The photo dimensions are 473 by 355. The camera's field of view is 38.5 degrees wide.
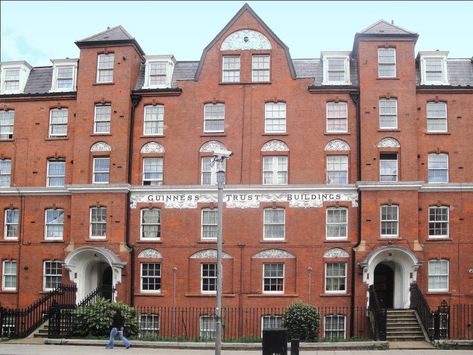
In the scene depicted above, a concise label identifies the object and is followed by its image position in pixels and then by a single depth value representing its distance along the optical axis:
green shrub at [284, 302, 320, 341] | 28.72
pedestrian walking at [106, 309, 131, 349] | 27.02
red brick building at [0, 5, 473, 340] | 34.09
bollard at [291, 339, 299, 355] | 21.84
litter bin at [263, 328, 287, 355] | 21.86
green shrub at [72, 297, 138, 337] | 29.80
